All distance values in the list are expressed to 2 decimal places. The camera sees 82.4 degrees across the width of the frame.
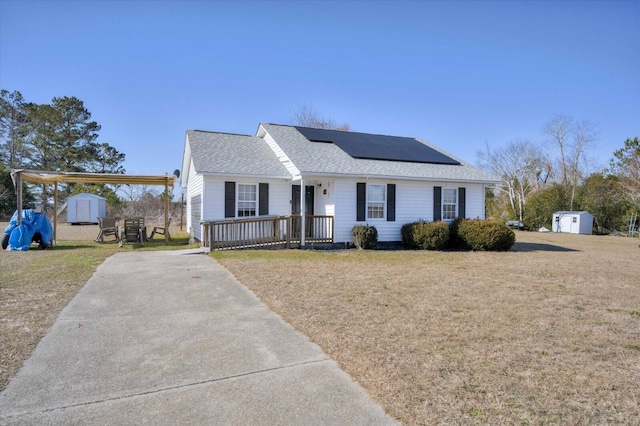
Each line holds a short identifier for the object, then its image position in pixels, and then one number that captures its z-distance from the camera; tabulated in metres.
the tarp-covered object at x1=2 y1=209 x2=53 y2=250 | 13.06
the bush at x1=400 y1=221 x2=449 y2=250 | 14.59
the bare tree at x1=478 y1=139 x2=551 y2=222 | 42.05
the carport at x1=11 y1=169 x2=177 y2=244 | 13.27
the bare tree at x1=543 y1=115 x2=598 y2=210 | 39.25
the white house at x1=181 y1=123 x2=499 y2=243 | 14.10
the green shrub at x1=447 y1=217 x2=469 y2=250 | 15.55
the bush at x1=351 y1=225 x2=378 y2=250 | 14.06
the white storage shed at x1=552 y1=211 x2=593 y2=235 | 29.59
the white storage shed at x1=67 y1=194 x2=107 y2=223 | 28.34
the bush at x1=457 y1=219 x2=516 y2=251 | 14.87
